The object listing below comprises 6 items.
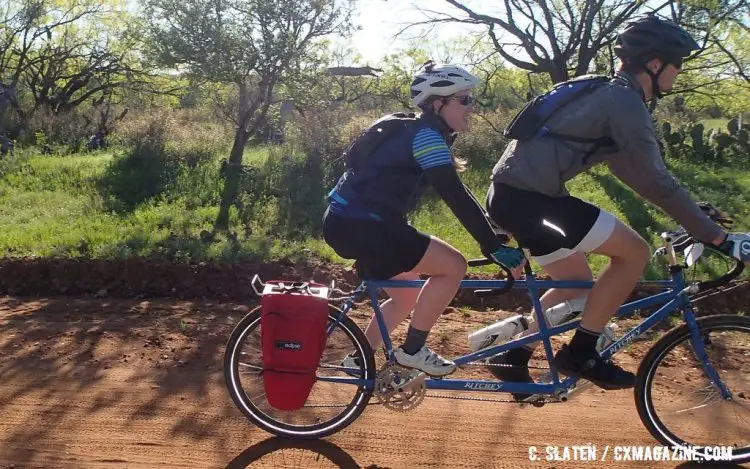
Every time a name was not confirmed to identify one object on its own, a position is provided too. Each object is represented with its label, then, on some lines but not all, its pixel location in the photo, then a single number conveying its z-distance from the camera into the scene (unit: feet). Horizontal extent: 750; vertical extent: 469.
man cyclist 10.76
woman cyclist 11.00
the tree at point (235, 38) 41.47
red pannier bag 11.93
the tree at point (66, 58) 73.26
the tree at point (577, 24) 47.16
